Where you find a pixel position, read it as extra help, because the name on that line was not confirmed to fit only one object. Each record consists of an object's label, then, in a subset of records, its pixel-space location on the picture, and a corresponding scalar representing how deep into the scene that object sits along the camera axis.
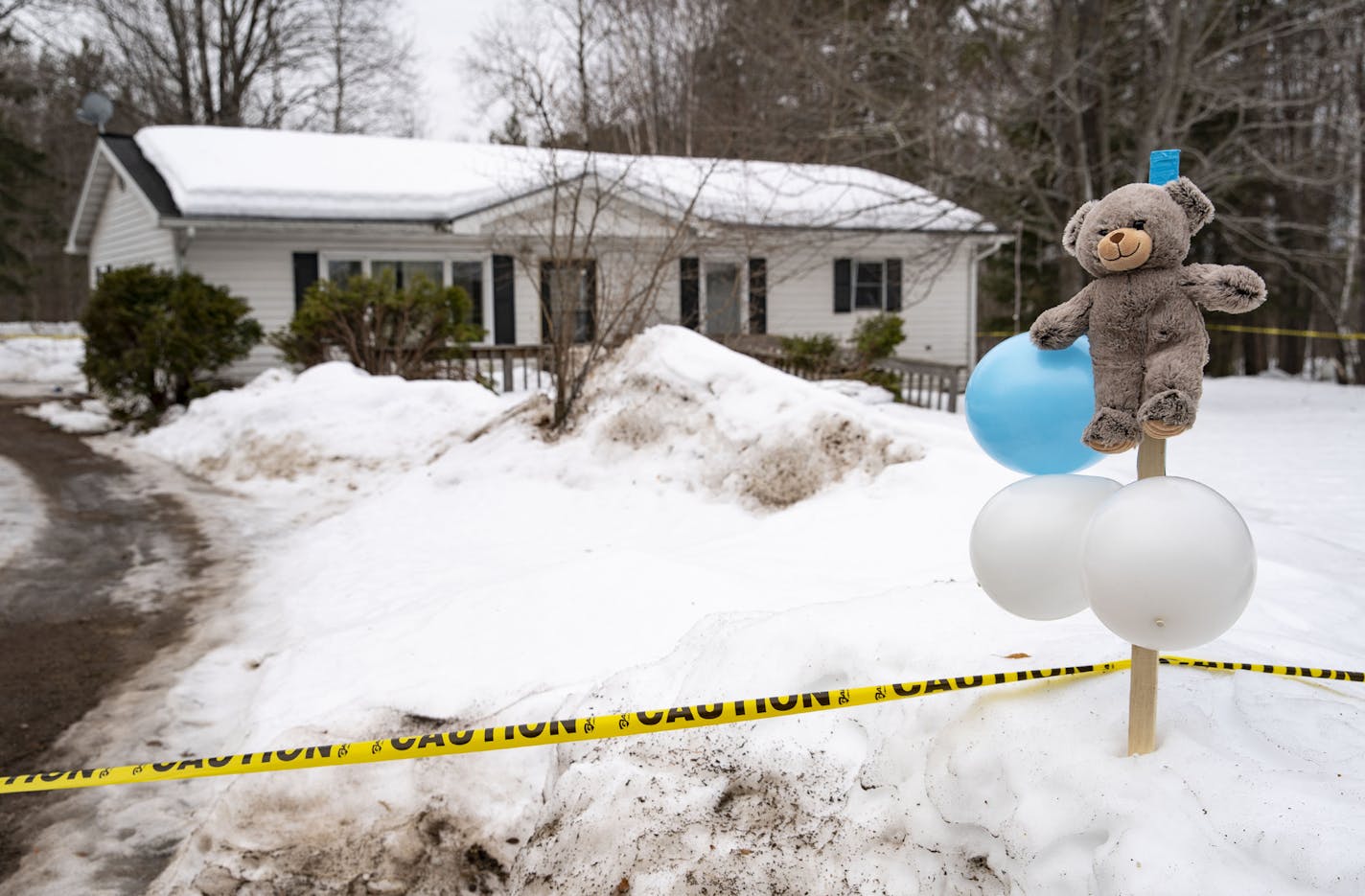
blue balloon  2.59
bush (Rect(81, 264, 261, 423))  14.77
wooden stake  2.40
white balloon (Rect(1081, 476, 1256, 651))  2.17
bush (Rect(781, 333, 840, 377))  15.13
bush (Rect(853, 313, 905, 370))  16.89
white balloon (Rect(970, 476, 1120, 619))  2.53
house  17.12
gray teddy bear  2.34
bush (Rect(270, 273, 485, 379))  14.43
